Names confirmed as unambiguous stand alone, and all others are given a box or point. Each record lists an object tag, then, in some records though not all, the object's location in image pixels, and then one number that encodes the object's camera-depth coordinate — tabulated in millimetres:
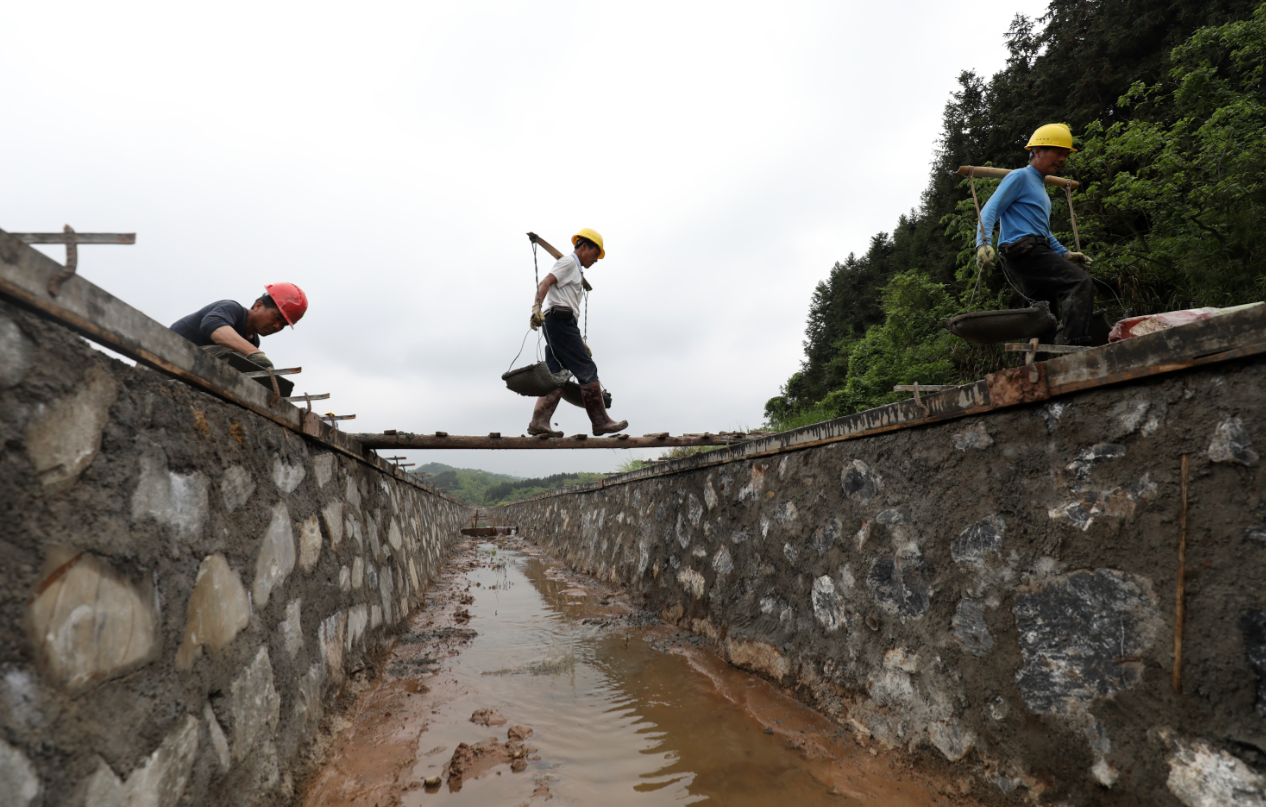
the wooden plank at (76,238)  1220
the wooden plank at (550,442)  4352
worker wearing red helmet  2785
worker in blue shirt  2770
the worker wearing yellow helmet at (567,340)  4438
